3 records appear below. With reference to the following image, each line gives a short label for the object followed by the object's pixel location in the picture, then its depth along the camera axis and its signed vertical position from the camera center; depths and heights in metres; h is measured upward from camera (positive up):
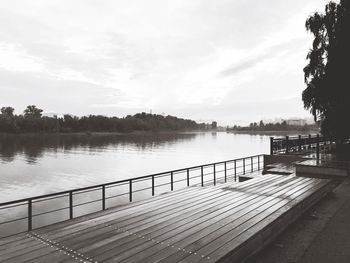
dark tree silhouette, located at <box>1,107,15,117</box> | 176.69 +14.34
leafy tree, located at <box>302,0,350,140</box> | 16.67 +3.94
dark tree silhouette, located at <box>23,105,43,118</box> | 186.75 +15.10
